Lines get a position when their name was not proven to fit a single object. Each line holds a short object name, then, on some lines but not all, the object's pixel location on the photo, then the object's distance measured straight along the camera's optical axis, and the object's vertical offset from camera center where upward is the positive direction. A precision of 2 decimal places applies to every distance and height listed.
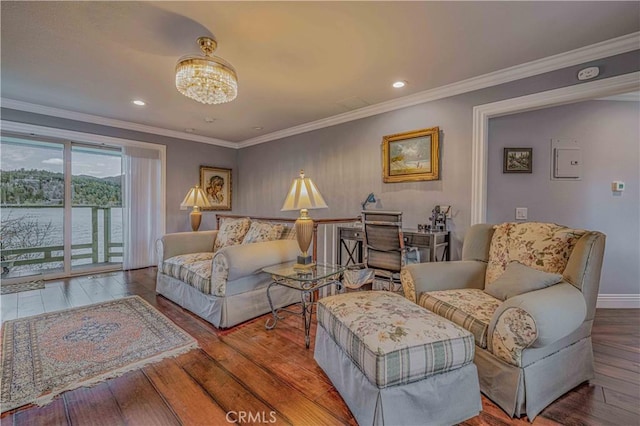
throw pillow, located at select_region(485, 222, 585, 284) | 1.83 -0.24
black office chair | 2.83 -0.46
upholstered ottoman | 1.28 -0.76
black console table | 2.97 -0.32
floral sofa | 2.49 -0.57
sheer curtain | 4.54 +0.08
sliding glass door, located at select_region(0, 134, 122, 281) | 3.84 +0.04
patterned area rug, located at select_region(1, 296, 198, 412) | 1.70 -1.02
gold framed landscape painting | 3.29 +0.68
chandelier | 2.04 +0.99
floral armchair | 1.43 -0.56
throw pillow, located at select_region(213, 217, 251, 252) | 3.26 -0.26
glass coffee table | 2.24 -0.54
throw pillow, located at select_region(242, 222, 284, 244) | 2.96 -0.23
